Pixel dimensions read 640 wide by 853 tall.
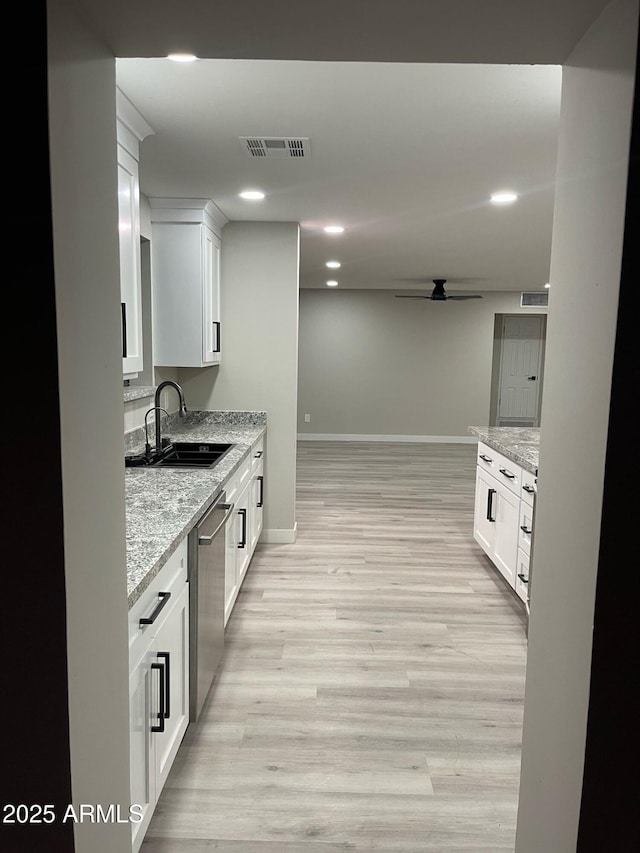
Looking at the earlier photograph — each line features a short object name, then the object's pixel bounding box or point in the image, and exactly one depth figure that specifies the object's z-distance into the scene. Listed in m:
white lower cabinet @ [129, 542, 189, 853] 1.63
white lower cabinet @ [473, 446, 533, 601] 3.59
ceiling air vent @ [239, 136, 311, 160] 2.65
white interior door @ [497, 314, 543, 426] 10.23
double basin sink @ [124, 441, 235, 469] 3.23
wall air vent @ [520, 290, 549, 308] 9.90
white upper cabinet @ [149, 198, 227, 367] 3.98
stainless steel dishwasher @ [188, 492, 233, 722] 2.27
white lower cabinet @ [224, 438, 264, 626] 3.21
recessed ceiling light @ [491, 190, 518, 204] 3.56
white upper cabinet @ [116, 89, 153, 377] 2.38
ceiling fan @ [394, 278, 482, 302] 8.64
